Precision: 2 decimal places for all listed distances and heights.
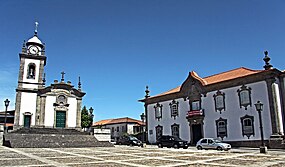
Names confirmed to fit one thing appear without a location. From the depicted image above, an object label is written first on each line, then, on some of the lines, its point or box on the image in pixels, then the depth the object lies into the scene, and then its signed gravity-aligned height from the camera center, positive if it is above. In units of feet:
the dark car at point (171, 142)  86.28 -5.23
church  111.14 +13.95
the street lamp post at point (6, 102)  88.66 +9.07
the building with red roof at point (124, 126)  192.72 +1.13
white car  75.20 -5.33
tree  191.89 +6.66
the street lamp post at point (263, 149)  62.66 -5.48
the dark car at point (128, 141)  104.94 -5.70
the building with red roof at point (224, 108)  83.30 +7.27
